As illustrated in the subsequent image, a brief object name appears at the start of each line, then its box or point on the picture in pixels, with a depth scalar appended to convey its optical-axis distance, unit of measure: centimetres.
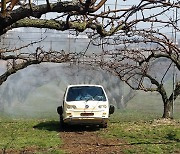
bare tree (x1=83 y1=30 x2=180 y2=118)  1444
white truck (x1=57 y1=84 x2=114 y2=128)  1396
